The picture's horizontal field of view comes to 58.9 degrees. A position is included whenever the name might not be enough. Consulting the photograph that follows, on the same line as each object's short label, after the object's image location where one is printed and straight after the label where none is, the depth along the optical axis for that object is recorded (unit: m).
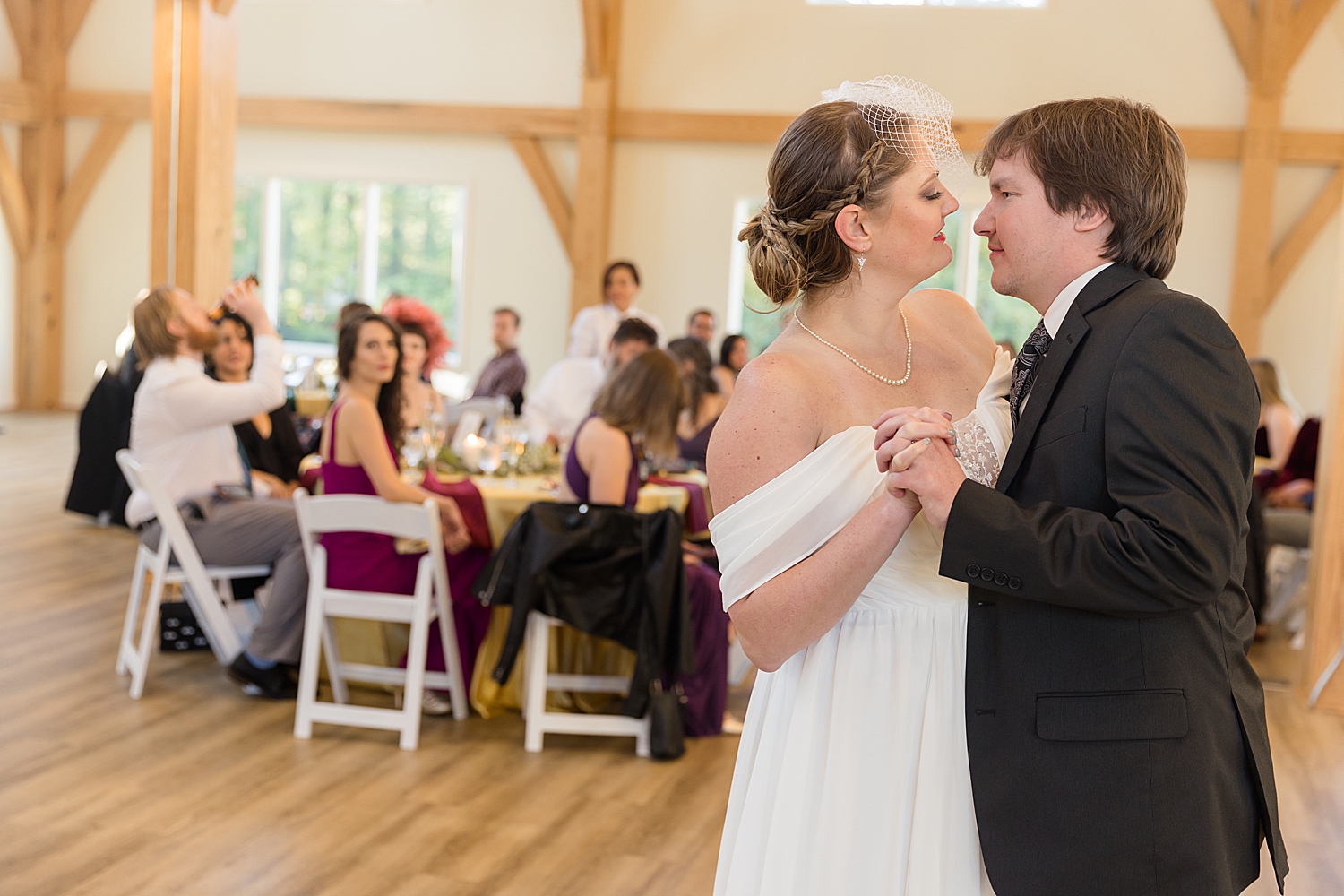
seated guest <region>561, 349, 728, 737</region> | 4.14
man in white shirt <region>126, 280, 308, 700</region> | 4.51
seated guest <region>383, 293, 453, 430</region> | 6.21
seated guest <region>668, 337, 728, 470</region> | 6.09
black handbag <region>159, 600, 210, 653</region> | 4.92
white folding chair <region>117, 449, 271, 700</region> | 4.42
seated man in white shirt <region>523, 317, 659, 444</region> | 7.49
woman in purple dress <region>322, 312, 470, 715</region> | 4.26
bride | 1.50
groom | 1.25
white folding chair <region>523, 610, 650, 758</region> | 4.14
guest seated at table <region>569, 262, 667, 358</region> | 8.07
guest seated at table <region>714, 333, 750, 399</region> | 8.31
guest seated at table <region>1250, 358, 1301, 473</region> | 6.91
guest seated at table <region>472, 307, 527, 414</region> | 9.02
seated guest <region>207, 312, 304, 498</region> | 5.43
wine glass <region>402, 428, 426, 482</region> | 4.90
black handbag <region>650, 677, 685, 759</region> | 4.11
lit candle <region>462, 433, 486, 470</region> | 4.95
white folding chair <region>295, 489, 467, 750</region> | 4.05
